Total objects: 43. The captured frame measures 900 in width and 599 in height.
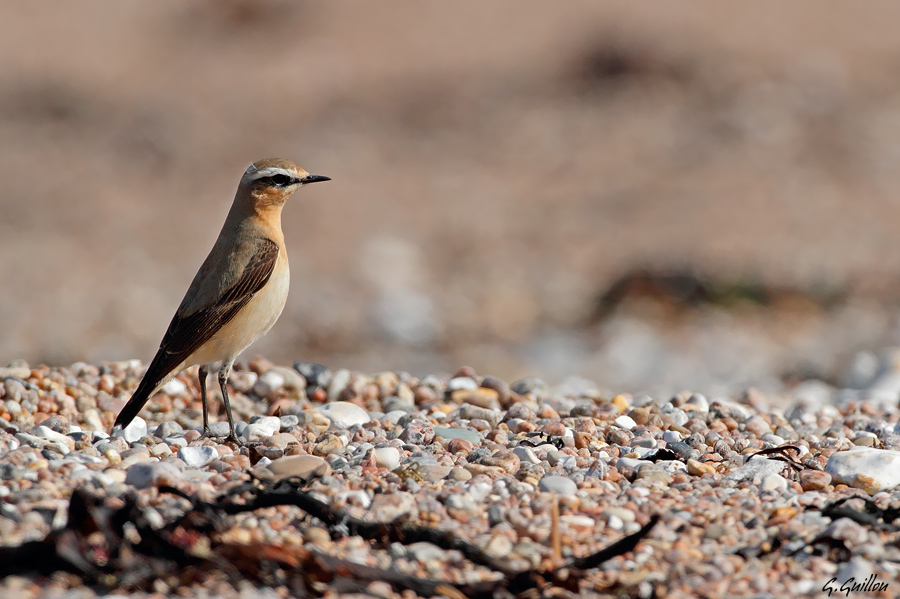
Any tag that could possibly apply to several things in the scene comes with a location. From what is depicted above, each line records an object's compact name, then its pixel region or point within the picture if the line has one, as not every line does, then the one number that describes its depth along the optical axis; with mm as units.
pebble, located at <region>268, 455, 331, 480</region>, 8961
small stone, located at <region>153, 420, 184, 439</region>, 11609
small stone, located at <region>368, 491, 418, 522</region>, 8273
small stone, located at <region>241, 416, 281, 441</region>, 11125
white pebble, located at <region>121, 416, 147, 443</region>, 11148
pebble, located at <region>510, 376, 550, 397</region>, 13773
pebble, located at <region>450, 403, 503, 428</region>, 11906
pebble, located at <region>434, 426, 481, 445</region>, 10744
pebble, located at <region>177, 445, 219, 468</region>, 9758
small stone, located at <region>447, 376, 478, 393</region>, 13672
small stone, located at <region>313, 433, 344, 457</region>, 10102
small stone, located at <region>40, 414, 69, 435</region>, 11242
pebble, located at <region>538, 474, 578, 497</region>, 8844
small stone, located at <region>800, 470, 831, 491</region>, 9328
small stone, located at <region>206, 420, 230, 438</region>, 11695
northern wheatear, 12062
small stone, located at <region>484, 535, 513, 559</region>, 7734
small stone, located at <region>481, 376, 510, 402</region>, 13526
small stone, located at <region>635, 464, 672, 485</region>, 9344
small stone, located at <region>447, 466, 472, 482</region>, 9172
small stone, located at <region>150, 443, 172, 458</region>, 10156
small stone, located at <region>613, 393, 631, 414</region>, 12719
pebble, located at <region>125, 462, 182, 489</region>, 8500
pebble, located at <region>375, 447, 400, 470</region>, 9578
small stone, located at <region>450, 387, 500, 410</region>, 12844
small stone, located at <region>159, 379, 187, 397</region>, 13984
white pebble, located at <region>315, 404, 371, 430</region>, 11656
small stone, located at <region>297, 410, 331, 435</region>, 11484
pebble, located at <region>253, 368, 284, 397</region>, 13758
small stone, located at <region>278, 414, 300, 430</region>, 11562
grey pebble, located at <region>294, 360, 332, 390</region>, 13860
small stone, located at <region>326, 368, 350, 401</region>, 13578
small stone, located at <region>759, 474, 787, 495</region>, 9148
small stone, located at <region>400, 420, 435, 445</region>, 10656
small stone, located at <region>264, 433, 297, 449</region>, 10502
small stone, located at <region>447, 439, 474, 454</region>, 10250
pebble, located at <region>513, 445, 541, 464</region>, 9867
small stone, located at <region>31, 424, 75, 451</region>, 10453
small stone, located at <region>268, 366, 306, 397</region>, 13703
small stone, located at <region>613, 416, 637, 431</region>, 11609
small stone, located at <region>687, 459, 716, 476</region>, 9695
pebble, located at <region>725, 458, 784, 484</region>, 9523
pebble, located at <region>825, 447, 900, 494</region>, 9328
